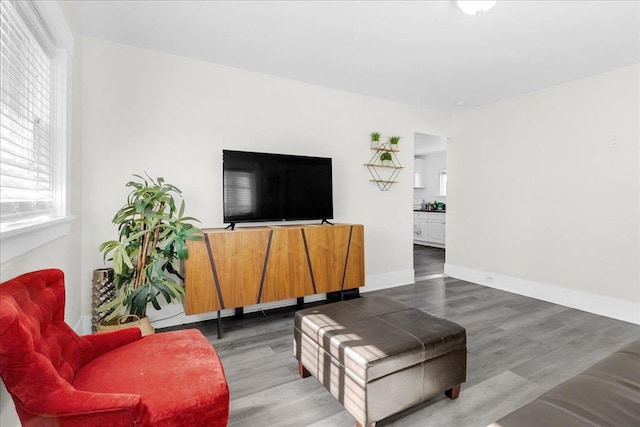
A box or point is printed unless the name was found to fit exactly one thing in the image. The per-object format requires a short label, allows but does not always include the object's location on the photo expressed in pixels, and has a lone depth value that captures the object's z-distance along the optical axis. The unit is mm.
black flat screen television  3062
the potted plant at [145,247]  2275
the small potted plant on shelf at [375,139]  4141
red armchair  917
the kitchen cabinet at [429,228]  7559
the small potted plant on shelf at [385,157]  4227
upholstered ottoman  1514
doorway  6894
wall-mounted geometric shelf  4246
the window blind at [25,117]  1392
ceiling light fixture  2104
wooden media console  2650
